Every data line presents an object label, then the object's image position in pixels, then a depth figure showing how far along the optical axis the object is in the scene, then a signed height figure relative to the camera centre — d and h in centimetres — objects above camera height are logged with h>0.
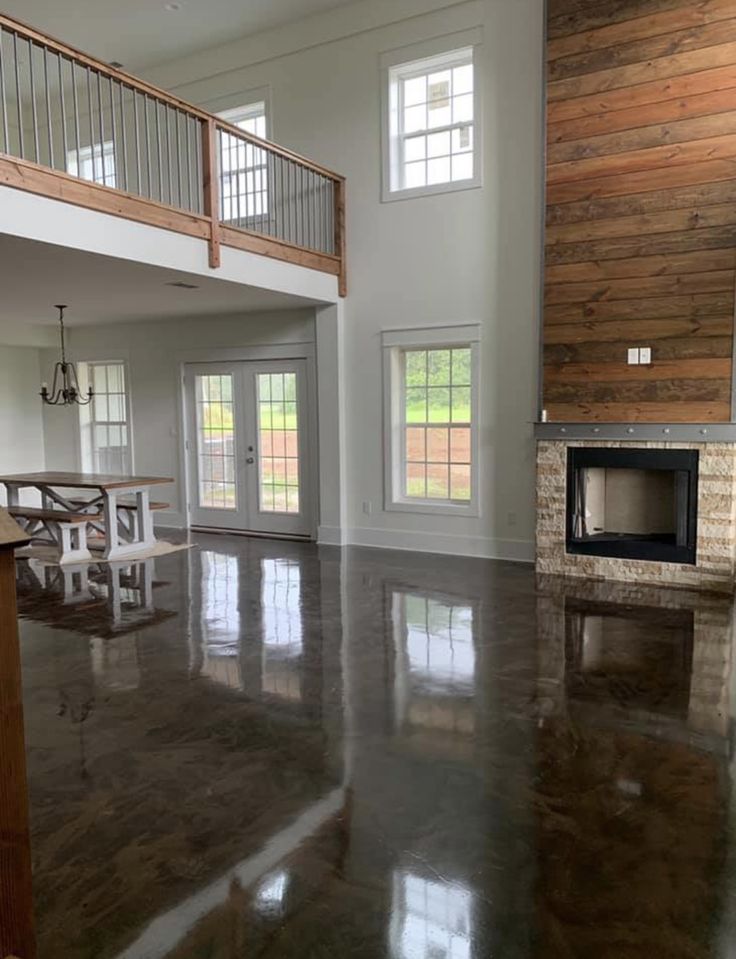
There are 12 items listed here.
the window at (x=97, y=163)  990 +355
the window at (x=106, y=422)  1000 -1
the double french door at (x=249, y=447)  859 -33
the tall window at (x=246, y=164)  830 +292
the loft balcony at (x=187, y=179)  477 +237
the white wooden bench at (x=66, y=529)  718 -108
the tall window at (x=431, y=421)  744 -4
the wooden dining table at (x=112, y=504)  721 -88
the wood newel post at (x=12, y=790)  148 -76
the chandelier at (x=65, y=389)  734 +40
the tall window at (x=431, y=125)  714 +293
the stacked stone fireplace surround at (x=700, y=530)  591 -99
